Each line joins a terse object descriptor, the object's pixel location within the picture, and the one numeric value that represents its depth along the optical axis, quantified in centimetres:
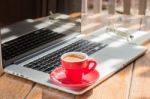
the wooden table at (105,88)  102
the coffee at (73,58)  103
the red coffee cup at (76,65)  101
